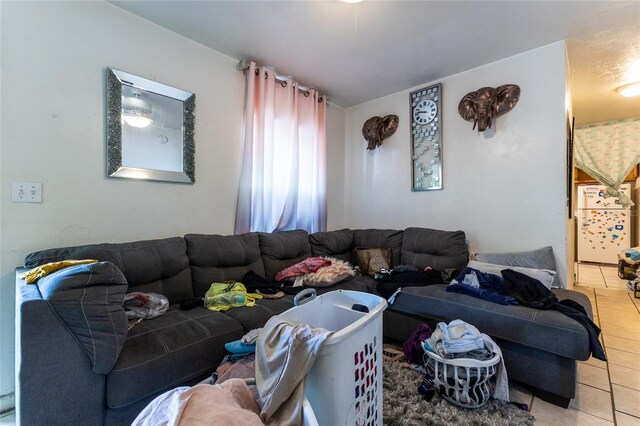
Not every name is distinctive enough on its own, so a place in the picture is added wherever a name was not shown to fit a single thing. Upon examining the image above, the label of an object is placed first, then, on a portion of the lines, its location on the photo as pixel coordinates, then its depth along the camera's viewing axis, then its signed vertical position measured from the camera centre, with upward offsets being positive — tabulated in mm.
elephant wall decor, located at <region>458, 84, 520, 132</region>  2562 +1028
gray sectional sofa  1056 -585
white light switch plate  1604 +120
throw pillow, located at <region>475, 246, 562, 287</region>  2303 -388
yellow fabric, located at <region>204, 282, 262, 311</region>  1771 -540
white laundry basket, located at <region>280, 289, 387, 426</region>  932 -549
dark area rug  1394 -1017
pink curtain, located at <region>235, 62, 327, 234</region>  2639 +561
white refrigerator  5242 -239
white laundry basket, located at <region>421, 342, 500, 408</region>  1471 -872
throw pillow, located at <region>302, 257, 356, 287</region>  2232 -509
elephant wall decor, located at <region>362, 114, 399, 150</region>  3385 +1027
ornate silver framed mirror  1932 +614
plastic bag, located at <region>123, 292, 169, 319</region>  1562 -529
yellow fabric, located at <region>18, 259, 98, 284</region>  1260 -262
